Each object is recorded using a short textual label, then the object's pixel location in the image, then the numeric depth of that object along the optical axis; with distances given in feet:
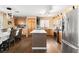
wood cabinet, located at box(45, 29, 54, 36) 11.05
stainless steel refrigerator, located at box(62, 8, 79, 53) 3.88
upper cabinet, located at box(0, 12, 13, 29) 8.49
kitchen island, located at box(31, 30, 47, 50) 7.65
